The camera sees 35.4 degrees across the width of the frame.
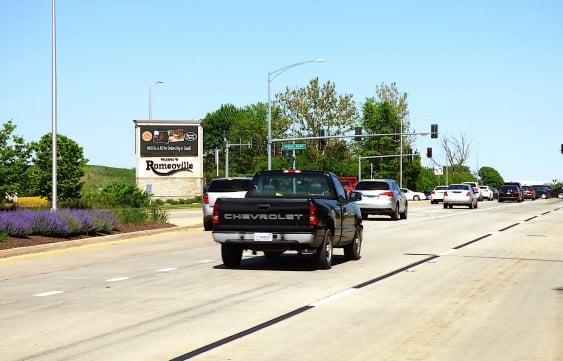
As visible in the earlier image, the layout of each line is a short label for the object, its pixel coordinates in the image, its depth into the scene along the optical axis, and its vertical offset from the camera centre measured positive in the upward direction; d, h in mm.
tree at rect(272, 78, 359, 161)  111062 +10937
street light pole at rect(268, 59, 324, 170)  56894 +7559
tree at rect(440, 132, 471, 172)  164250 +7348
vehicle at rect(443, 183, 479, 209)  59562 -47
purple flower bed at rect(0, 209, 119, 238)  21922 -641
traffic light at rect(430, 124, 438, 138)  71875 +5354
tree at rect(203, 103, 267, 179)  139250 +10465
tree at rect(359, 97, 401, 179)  118375 +7796
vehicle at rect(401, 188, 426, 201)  99769 -29
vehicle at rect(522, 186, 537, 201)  104562 +100
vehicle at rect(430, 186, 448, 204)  75150 +46
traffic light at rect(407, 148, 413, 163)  111250 +4755
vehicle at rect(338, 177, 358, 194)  68612 +1267
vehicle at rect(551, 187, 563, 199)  120688 +240
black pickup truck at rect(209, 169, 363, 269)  15453 -482
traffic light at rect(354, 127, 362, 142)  67838 +5052
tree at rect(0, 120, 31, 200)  57500 +2396
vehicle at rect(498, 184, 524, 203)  86688 +199
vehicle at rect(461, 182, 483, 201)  90169 -32
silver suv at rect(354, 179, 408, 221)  39375 -92
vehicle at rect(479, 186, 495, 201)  100188 +246
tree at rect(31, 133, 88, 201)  80250 +3021
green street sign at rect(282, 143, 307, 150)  63838 +3695
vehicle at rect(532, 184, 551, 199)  118500 +502
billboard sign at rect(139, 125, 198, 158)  79500 +5227
